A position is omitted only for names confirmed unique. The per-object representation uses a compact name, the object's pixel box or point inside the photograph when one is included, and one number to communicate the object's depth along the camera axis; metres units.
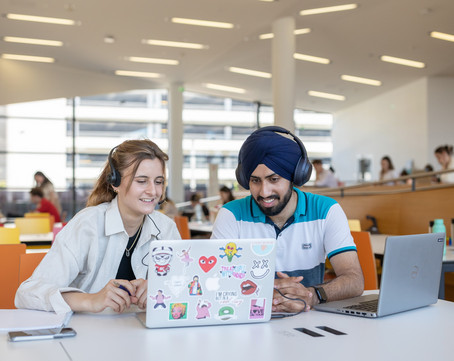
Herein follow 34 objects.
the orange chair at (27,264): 1.95
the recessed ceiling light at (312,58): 10.97
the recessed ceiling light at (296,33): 9.43
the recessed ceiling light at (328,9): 8.23
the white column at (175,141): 13.91
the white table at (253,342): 1.19
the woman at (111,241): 1.58
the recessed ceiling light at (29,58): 11.19
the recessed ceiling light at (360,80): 12.30
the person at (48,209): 7.28
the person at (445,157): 6.65
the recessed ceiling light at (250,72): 12.26
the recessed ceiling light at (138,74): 12.62
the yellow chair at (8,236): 3.43
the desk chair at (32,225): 5.14
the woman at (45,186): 9.67
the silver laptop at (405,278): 1.50
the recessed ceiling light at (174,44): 10.12
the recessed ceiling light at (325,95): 13.81
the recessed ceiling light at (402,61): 10.64
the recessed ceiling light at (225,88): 13.84
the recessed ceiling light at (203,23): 8.88
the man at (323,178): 9.81
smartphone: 1.30
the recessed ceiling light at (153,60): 11.42
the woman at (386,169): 9.91
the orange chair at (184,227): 5.26
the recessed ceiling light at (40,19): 8.73
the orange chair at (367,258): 2.75
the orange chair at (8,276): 2.16
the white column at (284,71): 8.59
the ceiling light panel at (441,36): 9.10
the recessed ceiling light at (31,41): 9.95
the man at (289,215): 1.98
